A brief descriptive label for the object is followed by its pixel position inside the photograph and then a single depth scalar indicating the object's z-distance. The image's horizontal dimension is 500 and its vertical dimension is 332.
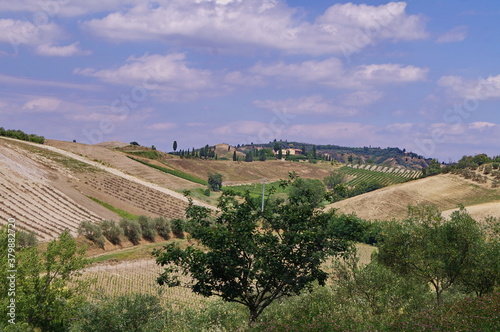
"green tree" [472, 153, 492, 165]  177.34
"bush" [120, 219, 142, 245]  88.50
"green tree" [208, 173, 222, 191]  186.88
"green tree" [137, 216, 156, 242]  92.00
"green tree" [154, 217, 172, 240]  96.56
